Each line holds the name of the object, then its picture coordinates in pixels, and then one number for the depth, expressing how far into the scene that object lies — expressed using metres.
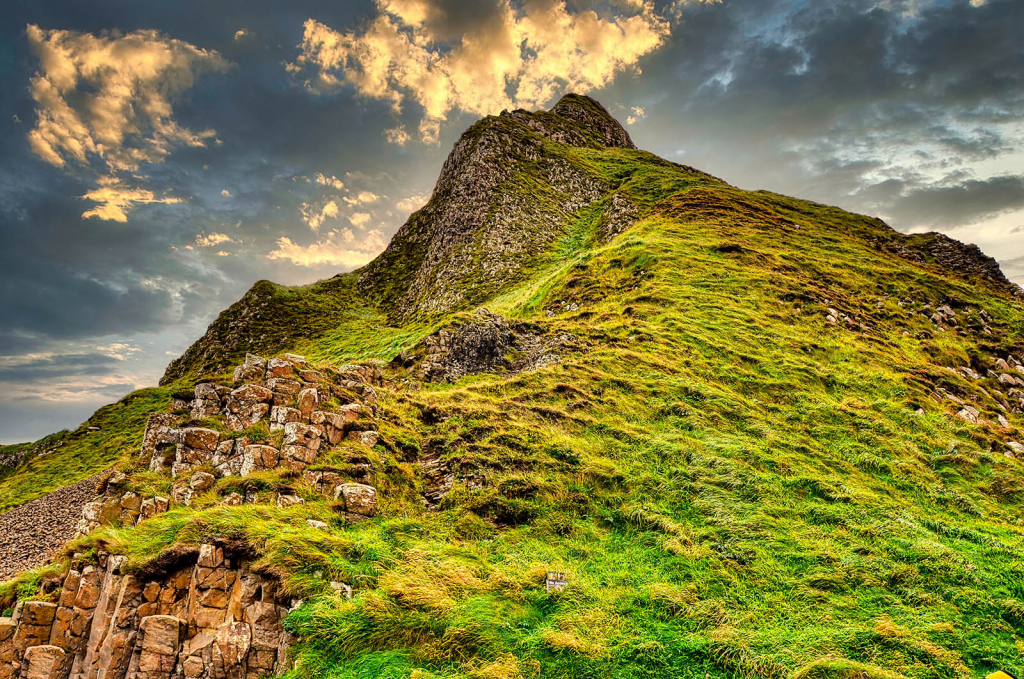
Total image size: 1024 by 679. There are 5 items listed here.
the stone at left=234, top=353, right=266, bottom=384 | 15.21
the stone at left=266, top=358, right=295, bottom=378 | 14.80
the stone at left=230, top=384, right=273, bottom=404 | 13.65
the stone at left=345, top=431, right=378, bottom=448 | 14.11
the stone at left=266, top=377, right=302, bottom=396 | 13.98
